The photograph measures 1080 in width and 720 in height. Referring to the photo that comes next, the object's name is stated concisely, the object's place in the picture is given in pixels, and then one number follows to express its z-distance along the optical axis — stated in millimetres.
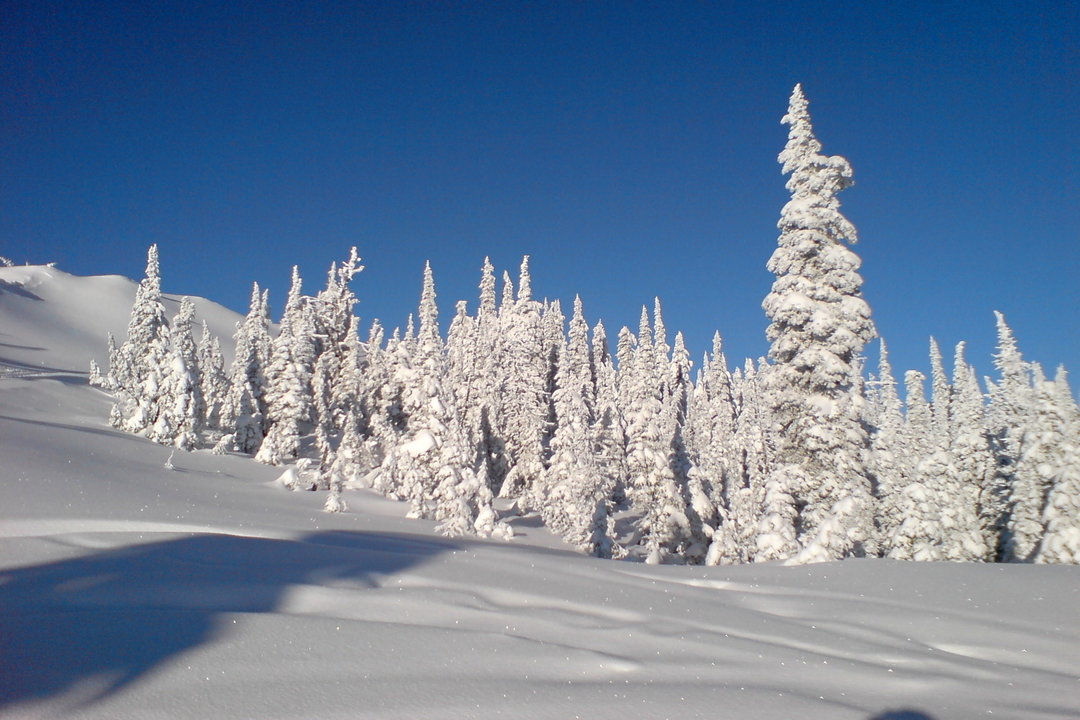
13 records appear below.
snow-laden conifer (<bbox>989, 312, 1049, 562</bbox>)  21594
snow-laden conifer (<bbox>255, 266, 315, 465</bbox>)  41219
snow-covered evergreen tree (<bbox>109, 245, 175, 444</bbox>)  36281
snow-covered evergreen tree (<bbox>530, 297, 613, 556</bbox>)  31422
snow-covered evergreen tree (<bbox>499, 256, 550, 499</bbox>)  44656
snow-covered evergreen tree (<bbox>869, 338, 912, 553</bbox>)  24134
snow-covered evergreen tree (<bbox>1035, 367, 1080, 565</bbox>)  17469
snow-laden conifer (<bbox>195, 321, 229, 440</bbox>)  51312
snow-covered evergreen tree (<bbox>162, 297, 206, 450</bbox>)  35469
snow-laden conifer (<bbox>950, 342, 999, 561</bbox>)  26241
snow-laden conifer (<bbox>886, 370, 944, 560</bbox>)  21219
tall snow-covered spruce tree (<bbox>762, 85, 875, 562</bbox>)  16750
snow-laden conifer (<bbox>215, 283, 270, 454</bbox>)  46656
